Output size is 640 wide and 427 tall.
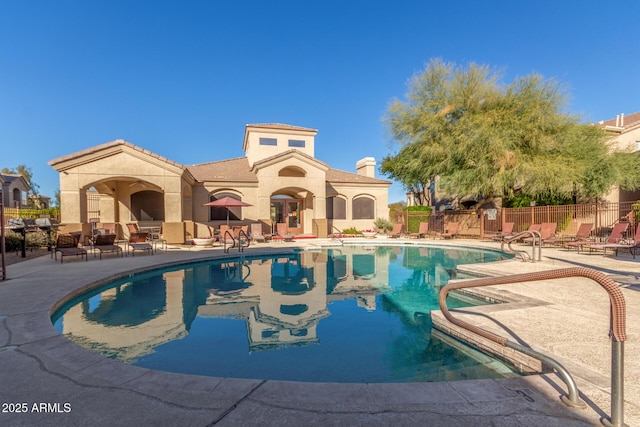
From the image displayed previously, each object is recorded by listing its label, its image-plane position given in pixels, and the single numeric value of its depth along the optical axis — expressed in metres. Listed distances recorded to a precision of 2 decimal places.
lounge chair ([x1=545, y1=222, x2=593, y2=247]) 14.64
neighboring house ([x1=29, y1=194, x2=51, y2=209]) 42.57
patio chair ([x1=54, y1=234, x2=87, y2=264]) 10.77
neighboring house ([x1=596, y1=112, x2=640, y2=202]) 24.56
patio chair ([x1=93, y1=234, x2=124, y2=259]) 11.74
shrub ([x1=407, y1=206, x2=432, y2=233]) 24.58
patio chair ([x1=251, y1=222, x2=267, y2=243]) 18.30
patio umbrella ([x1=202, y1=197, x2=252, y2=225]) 17.69
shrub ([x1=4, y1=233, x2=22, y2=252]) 13.51
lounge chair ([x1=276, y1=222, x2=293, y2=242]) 19.95
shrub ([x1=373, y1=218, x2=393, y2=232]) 24.36
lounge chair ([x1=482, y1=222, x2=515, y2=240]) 18.32
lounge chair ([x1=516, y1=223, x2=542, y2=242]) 16.89
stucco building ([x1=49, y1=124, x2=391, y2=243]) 15.62
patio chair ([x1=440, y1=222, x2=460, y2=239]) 21.33
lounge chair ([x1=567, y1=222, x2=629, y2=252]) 12.21
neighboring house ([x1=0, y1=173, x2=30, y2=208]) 37.56
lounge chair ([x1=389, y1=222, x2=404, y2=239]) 22.38
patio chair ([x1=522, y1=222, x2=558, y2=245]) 15.79
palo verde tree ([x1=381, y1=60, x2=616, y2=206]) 19.75
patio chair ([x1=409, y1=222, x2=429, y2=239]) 22.30
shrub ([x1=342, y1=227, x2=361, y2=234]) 23.83
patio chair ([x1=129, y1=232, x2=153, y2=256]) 12.64
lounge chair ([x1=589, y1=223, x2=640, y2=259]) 10.69
